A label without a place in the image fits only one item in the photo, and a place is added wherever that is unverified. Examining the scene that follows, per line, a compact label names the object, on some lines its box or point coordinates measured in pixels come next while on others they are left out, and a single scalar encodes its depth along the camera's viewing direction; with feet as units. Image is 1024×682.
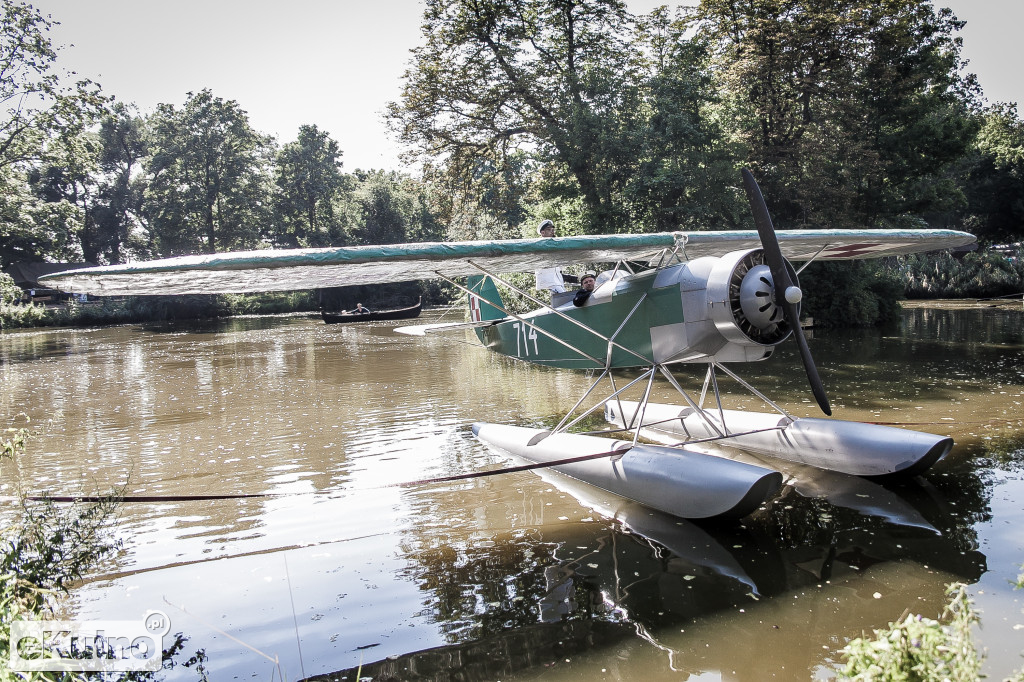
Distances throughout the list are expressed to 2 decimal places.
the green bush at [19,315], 124.88
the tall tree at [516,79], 74.95
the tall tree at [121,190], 231.91
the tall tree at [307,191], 193.57
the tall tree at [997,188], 119.14
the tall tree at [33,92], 106.83
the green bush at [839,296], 67.87
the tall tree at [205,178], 182.29
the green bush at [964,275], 87.10
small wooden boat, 117.29
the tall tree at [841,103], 65.46
